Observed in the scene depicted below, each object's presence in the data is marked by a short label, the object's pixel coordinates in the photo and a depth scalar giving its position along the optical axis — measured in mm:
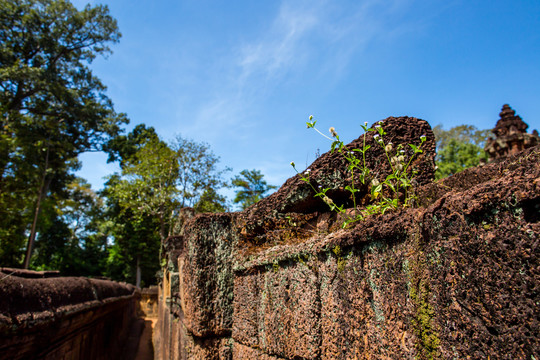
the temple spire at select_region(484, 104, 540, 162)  11930
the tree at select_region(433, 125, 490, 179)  24438
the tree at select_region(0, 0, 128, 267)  19522
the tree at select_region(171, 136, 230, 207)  20547
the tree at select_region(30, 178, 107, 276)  27578
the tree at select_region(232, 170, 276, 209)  24903
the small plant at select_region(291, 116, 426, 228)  1411
